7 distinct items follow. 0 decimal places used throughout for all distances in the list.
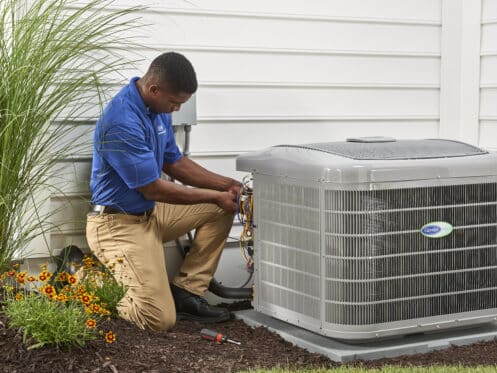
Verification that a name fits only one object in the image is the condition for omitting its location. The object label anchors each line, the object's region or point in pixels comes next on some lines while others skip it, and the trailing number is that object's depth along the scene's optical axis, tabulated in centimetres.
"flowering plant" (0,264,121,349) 335
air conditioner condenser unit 381
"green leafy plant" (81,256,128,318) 408
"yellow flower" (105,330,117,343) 355
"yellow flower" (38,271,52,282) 350
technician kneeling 418
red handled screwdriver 409
